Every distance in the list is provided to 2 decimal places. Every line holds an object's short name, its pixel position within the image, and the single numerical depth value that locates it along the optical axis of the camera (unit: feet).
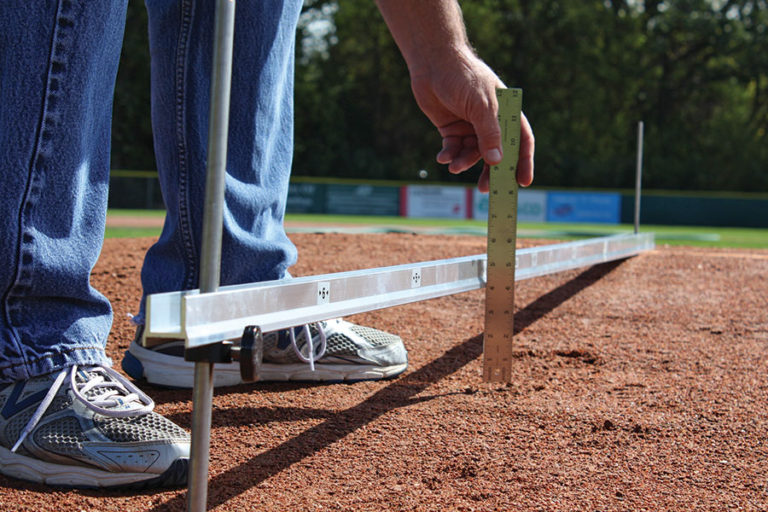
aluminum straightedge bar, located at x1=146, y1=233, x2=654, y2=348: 3.63
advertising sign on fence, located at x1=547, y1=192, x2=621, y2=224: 70.33
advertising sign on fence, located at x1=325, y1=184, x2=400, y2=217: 73.36
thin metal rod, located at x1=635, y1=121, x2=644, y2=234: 15.31
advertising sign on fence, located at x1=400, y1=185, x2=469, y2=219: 72.54
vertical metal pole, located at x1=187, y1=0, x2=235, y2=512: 3.61
